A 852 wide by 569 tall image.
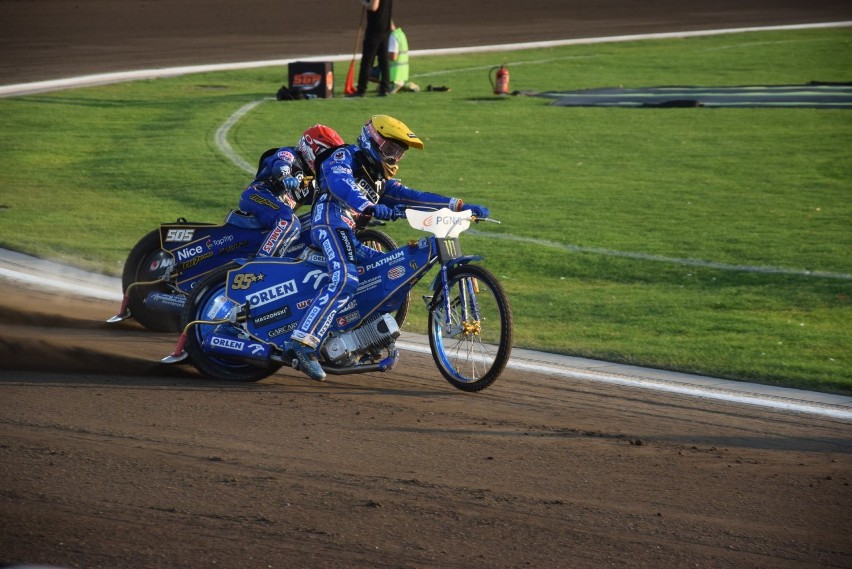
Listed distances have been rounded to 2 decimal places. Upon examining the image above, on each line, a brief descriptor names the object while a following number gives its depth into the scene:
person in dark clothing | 48.87
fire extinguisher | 50.66
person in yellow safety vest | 51.69
